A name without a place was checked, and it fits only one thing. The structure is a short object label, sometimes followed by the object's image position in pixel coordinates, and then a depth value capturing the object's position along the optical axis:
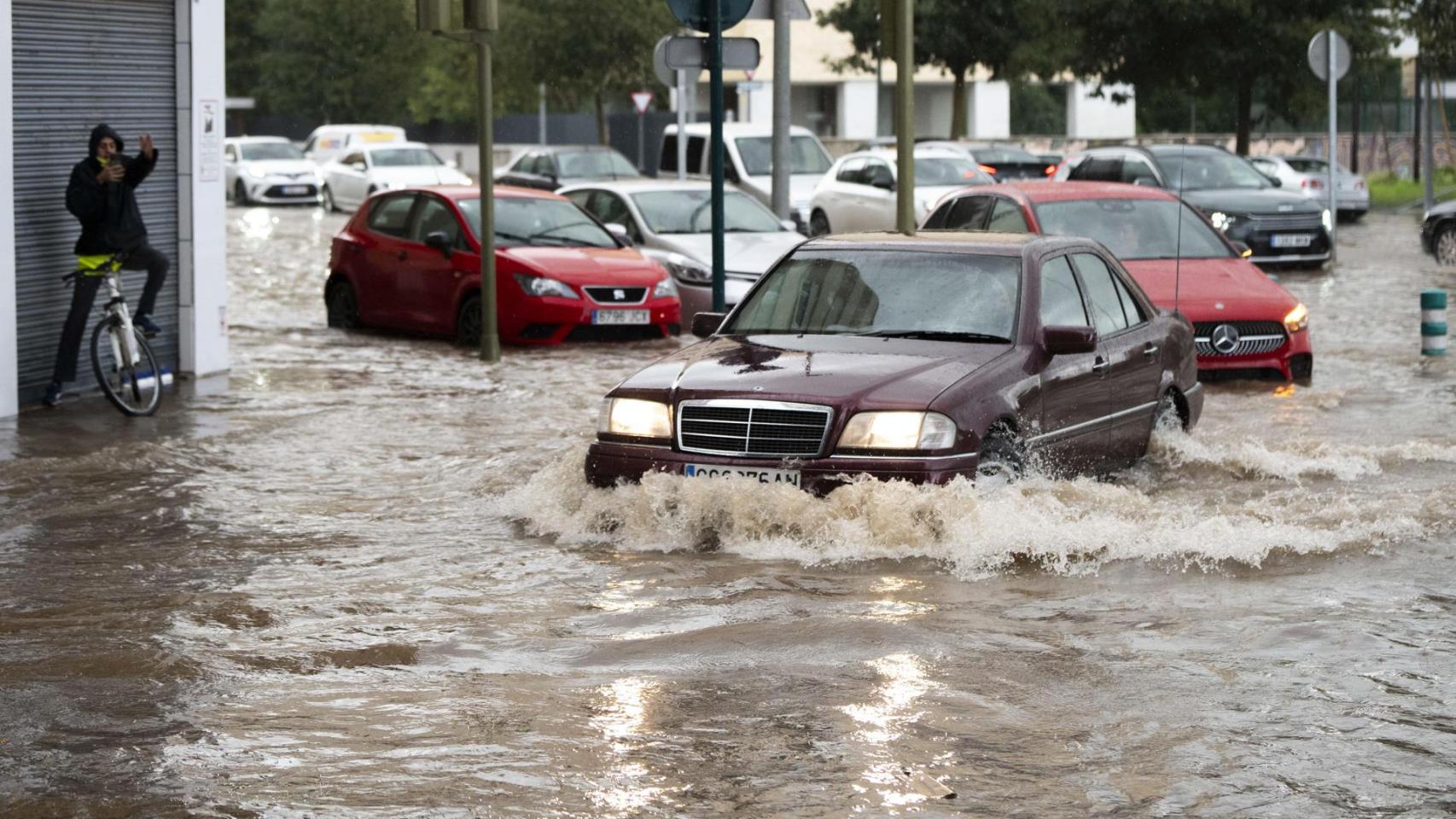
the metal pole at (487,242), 17.69
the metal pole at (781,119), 21.58
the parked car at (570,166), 37.62
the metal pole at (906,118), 15.55
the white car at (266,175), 50.16
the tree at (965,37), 53.72
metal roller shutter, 14.24
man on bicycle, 13.96
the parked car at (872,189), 29.38
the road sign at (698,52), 13.16
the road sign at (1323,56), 28.07
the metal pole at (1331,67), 28.03
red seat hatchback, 18.75
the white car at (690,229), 20.03
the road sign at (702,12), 12.68
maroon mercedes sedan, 9.03
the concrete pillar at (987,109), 84.56
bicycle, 13.93
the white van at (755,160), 30.50
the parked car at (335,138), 53.73
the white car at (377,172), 45.09
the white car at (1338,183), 38.66
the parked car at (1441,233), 27.31
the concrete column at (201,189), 15.87
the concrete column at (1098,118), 87.81
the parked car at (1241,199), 27.31
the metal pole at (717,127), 12.75
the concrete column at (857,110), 84.25
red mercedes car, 15.73
